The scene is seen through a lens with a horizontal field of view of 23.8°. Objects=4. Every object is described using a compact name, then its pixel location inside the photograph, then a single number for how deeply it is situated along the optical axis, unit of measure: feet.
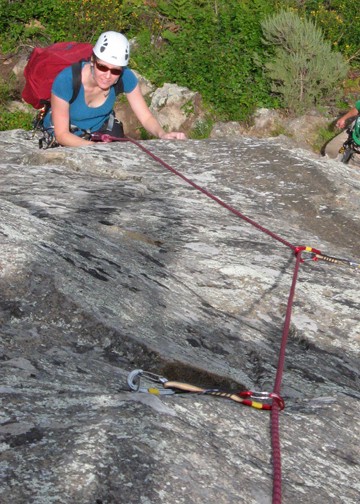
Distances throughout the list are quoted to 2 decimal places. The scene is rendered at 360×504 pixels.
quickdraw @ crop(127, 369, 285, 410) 7.92
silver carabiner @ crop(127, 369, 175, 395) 7.83
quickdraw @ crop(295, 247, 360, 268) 13.47
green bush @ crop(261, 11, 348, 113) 43.42
